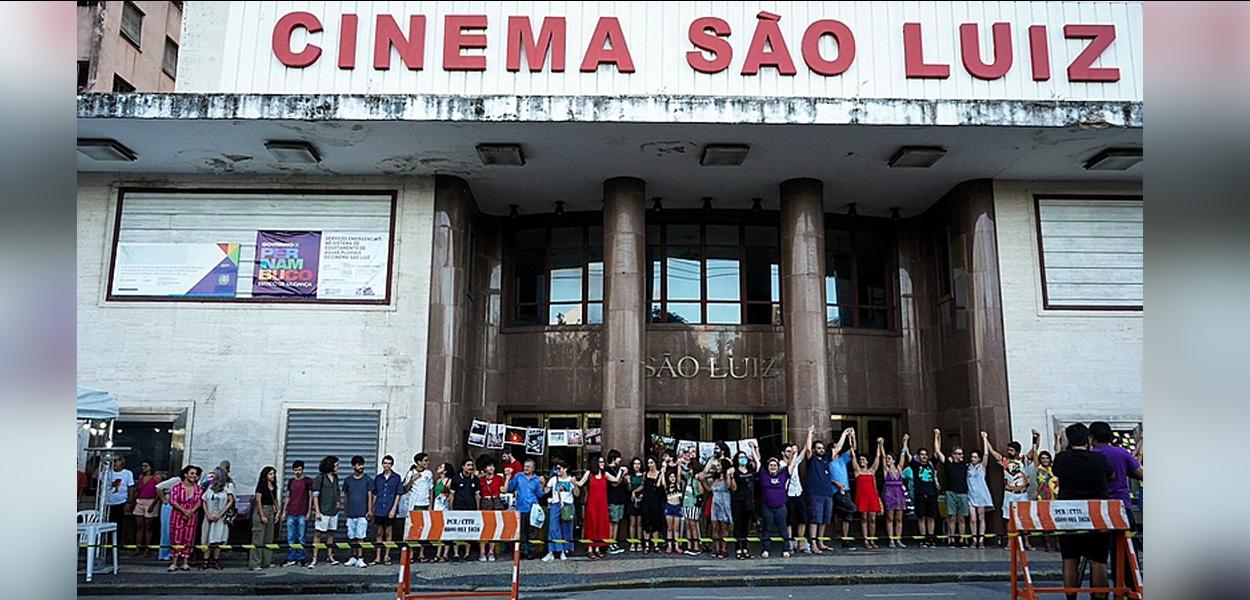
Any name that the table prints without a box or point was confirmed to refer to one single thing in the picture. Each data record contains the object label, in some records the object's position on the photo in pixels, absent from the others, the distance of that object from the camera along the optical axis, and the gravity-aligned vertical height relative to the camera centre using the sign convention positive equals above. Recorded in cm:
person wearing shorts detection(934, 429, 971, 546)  1449 -103
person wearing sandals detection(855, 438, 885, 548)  1446 -116
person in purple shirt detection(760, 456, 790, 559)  1337 -109
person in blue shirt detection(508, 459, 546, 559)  1364 -99
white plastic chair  1176 -145
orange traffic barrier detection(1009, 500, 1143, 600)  745 -79
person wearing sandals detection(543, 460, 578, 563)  1345 -134
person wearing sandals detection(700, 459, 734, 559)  1350 -120
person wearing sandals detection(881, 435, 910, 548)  1448 -119
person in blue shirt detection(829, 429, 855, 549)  1455 -70
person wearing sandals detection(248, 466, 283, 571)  1304 -137
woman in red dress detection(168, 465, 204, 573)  1322 -131
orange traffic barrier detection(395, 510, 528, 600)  832 -96
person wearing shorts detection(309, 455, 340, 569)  1354 -116
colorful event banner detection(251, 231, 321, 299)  1648 +308
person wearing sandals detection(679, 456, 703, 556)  1366 -127
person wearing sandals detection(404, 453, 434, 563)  1405 -94
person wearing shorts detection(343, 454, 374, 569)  1340 -115
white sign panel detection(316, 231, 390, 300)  1650 +307
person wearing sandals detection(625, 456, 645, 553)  1405 -137
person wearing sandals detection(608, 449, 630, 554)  1391 -114
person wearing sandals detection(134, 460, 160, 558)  1430 -143
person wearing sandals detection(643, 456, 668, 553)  1370 -123
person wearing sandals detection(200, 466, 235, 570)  1319 -141
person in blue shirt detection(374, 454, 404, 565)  1360 -117
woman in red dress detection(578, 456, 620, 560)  1360 -134
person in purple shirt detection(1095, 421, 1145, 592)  786 -32
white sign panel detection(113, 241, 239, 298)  1642 +295
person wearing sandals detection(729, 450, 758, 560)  1353 -108
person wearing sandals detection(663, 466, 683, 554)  1360 -131
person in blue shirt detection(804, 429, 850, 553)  1374 -105
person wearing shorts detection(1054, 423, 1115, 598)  778 -51
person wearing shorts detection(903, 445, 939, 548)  1448 -114
